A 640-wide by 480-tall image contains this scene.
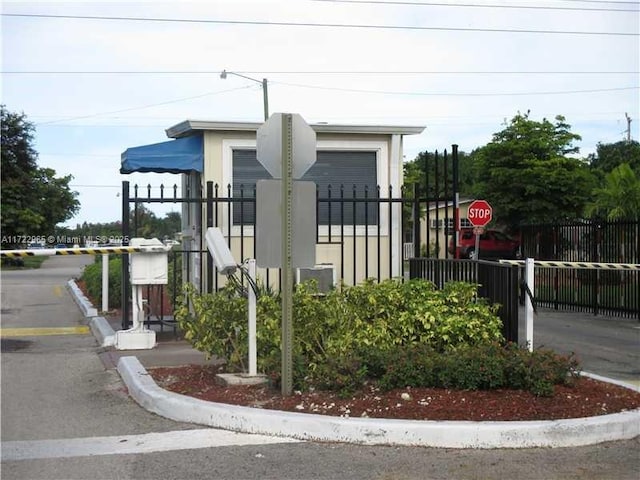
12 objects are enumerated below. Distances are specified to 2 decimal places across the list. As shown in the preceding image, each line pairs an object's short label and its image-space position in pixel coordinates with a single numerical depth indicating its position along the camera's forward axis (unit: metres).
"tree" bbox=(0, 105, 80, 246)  41.84
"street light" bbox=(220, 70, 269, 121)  34.06
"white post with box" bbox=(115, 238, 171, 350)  10.32
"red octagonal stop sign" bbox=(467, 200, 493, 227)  23.72
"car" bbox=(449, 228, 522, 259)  34.72
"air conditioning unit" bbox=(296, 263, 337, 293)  11.09
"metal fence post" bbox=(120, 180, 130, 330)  10.43
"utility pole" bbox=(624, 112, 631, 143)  64.62
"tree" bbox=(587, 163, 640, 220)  20.19
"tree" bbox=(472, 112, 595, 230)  33.47
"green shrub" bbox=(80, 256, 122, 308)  16.31
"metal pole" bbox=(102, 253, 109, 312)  15.12
